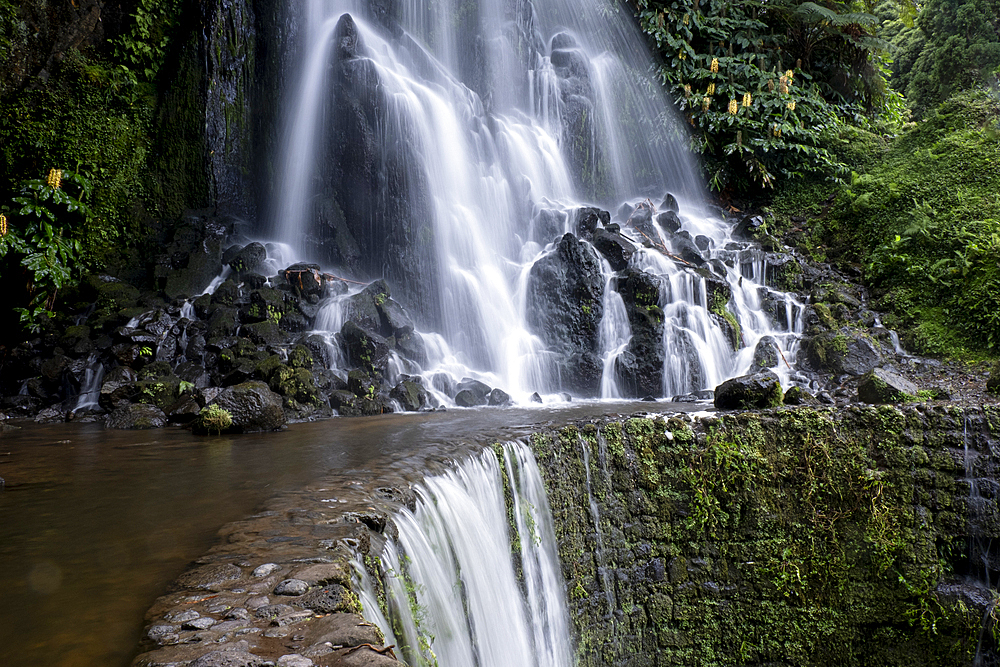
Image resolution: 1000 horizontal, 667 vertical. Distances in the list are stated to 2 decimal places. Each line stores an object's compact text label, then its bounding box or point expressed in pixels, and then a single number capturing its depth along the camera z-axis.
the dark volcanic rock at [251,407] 6.80
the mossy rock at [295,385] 8.13
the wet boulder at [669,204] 14.27
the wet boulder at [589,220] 12.35
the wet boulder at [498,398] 8.99
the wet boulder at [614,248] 11.43
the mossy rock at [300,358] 8.73
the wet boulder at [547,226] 12.95
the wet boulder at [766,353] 9.84
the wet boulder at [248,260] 11.95
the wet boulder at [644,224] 13.04
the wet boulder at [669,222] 13.29
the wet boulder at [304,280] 10.86
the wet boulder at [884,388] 6.75
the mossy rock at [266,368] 8.30
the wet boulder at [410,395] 8.62
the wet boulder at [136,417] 7.36
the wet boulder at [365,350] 9.40
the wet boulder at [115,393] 8.06
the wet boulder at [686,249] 11.88
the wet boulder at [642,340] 9.94
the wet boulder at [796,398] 7.02
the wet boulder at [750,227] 13.59
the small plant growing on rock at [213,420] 6.66
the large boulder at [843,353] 9.21
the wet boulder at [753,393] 6.81
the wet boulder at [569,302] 10.70
